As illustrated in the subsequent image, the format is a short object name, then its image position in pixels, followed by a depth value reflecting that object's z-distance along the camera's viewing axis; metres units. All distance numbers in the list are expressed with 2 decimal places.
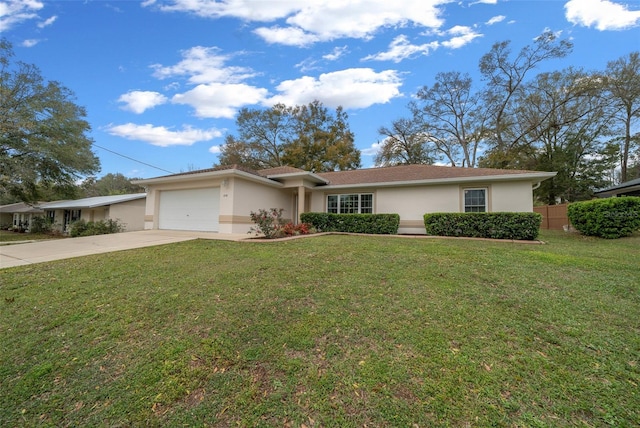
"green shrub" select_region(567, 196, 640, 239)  9.37
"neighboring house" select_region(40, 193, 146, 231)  18.08
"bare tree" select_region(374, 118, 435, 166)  28.36
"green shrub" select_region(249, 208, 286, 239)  9.46
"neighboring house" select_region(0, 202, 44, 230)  24.39
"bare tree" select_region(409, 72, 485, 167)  26.69
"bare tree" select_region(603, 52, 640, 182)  20.30
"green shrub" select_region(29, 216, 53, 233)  22.02
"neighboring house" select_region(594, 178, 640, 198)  16.11
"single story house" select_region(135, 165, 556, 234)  11.26
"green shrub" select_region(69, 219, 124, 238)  16.12
